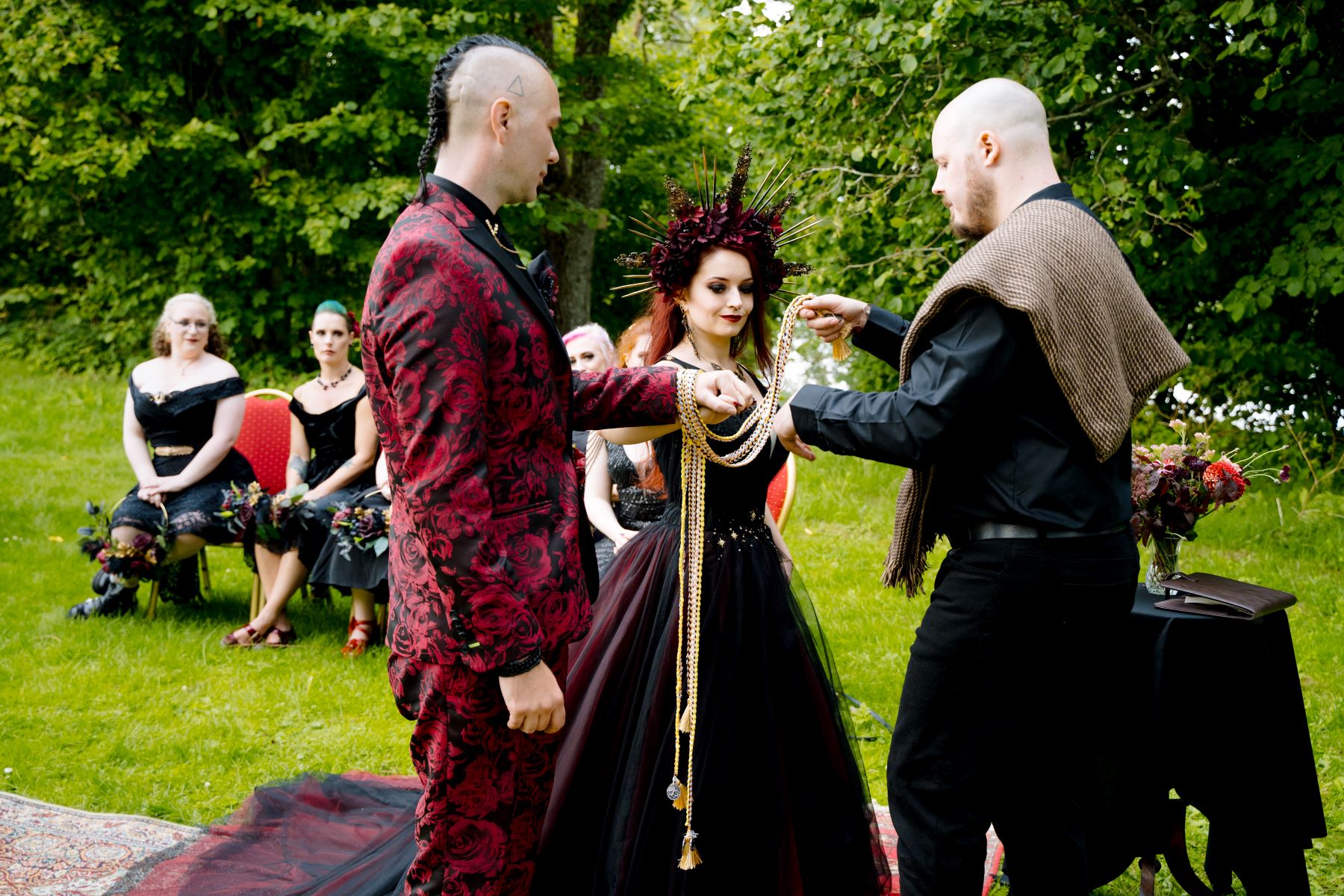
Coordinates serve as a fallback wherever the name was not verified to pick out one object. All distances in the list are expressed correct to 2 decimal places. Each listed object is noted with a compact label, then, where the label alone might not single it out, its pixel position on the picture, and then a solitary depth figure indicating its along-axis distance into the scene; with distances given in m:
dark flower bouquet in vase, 3.18
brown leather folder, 2.93
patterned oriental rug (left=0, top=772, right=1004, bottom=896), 3.19
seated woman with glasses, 5.78
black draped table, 2.95
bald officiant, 2.33
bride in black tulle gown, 2.69
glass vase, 3.23
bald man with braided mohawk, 1.94
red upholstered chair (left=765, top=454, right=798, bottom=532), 4.67
